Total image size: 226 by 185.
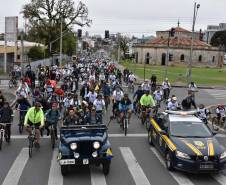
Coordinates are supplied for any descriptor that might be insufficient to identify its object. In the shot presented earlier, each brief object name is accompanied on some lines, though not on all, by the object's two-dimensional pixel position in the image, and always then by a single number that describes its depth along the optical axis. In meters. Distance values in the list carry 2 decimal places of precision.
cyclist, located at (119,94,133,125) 10.99
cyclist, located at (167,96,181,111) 11.74
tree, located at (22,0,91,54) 47.36
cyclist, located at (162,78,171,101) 17.48
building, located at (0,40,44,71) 33.08
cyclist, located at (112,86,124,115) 12.10
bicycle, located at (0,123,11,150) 8.73
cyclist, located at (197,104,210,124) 11.20
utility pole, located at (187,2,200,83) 26.09
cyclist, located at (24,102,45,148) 8.45
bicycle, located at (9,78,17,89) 21.16
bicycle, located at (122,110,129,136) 10.61
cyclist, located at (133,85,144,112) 13.31
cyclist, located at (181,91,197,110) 12.91
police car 6.87
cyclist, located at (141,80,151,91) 15.13
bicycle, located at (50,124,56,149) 8.84
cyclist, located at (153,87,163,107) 14.08
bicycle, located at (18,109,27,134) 10.47
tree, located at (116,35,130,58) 87.59
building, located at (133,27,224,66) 67.91
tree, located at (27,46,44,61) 39.99
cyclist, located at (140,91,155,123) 11.77
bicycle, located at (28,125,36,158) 8.15
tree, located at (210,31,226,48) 91.73
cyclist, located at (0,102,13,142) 8.84
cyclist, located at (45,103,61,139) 8.89
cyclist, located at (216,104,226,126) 12.11
